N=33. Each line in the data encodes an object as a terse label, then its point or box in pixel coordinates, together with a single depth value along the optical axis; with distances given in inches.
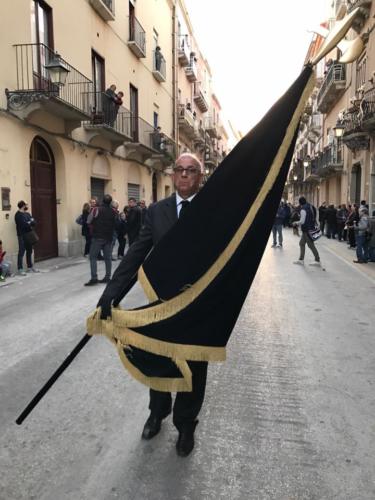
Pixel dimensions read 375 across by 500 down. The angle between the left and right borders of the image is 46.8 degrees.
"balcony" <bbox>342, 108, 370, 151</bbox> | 712.2
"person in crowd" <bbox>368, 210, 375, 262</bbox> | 473.0
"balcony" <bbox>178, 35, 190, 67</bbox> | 1096.7
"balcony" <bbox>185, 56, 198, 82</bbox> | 1192.2
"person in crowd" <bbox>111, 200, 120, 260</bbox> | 493.8
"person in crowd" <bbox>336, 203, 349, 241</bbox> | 774.4
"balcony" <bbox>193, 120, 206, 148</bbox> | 1337.6
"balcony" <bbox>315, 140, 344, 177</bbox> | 979.3
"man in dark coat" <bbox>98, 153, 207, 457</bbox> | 100.5
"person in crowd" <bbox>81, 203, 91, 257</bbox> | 505.4
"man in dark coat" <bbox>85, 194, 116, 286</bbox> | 327.6
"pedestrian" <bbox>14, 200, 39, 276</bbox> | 387.2
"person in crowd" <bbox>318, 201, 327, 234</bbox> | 925.2
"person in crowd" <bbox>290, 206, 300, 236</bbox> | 1121.9
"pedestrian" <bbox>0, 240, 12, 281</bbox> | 353.1
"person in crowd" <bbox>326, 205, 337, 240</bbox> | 848.3
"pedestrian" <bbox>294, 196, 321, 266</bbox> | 424.8
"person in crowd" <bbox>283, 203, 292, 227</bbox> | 1257.4
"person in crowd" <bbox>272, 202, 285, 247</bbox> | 612.0
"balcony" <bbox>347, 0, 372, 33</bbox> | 665.9
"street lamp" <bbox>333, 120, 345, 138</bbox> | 783.1
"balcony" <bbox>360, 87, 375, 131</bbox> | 660.6
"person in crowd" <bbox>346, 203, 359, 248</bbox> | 611.2
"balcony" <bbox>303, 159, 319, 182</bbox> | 1313.7
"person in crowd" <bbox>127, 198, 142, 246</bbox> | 465.4
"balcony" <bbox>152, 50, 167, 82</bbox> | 874.8
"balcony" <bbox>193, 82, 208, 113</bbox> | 1378.0
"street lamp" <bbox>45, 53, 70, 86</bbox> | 406.1
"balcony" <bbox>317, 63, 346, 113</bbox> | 949.8
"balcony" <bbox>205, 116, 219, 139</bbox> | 1662.6
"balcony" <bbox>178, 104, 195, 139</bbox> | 1113.3
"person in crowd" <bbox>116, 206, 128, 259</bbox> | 507.8
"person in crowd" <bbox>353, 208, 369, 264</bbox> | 452.4
